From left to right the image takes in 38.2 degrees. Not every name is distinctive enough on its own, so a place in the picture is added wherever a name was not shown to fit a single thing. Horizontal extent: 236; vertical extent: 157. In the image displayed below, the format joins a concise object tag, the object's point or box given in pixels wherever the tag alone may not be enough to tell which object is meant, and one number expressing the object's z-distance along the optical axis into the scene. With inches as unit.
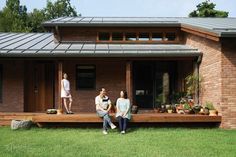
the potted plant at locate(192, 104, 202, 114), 488.2
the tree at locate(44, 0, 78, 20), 1555.6
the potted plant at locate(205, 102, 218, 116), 464.8
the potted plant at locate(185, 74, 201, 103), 524.7
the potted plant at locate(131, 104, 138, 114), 497.7
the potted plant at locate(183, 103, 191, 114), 489.7
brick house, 524.2
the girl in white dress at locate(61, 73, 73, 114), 504.4
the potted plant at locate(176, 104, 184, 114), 498.4
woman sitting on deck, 436.7
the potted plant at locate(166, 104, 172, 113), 520.4
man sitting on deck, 445.0
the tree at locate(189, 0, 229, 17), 1221.2
